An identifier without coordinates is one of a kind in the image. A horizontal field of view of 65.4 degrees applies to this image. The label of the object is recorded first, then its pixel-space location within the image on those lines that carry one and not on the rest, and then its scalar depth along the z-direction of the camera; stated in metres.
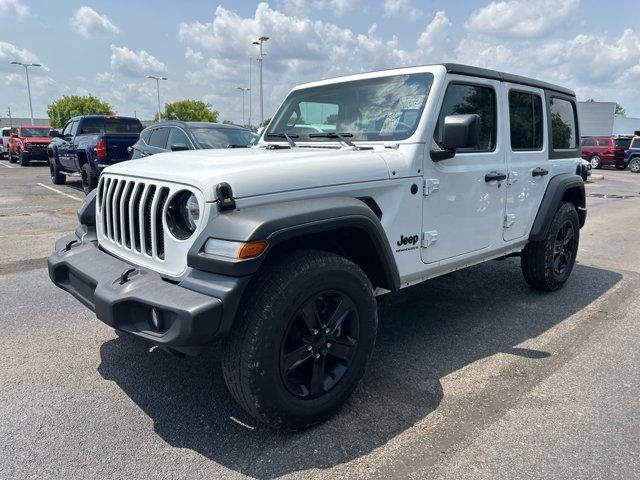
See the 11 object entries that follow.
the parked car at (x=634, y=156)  25.47
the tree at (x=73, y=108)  58.53
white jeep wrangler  2.36
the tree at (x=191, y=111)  66.69
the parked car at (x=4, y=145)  26.16
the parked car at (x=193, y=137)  8.33
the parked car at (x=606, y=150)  26.47
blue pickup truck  10.88
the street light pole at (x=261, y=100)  29.16
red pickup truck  20.97
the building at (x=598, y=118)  42.97
